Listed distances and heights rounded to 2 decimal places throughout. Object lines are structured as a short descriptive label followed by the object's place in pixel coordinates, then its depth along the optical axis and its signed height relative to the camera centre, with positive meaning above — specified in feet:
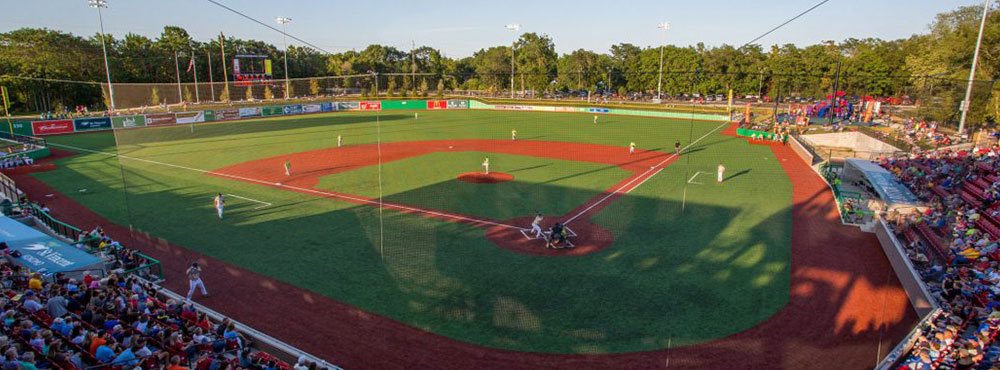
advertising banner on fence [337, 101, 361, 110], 199.52 -4.02
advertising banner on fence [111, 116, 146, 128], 142.94 -7.29
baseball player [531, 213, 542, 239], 55.57 -14.24
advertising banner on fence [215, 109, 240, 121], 169.21 -6.37
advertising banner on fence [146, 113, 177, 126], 148.46 -7.03
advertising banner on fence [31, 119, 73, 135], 136.77 -8.73
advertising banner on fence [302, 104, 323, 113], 199.15 -5.14
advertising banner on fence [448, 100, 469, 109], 234.79 -4.16
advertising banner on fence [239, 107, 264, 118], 176.14 -5.94
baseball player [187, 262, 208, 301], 41.22 -14.75
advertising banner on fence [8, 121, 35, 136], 132.67 -8.60
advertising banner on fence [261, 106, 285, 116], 184.40 -5.79
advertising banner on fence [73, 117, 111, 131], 147.11 -8.33
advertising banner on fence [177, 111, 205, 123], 156.87 -6.78
